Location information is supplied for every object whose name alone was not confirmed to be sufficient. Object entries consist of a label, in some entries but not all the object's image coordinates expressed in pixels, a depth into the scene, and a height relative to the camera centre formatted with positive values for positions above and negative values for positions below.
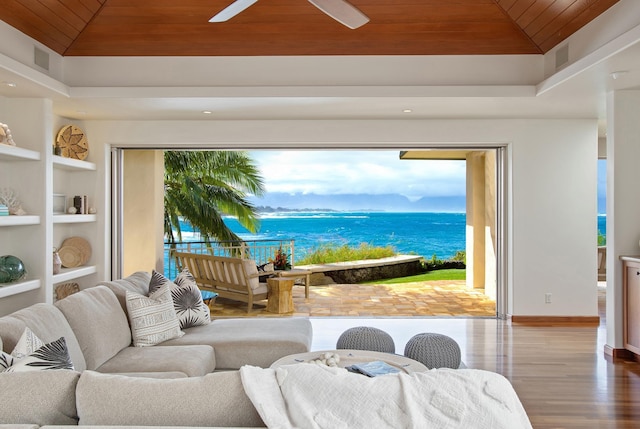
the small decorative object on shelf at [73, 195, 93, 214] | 6.39 +0.12
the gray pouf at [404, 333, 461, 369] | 3.64 -0.87
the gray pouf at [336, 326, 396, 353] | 3.78 -0.83
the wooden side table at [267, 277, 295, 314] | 7.28 -1.02
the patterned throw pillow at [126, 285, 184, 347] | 3.67 -0.67
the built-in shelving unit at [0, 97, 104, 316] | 5.37 +0.26
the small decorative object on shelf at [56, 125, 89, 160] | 6.21 +0.79
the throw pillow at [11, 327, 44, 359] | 2.26 -0.52
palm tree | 10.41 +0.48
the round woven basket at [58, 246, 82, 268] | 6.41 -0.46
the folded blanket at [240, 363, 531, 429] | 1.44 -0.48
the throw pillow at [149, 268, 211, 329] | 4.20 -0.64
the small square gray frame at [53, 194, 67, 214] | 6.43 +0.12
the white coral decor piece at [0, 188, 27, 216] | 5.19 +0.12
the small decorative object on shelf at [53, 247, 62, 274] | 5.81 -0.49
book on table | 2.93 -0.80
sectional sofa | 1.54 -0.54
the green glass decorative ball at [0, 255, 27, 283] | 4.93 -0.47
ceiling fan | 3.07 +1.11
